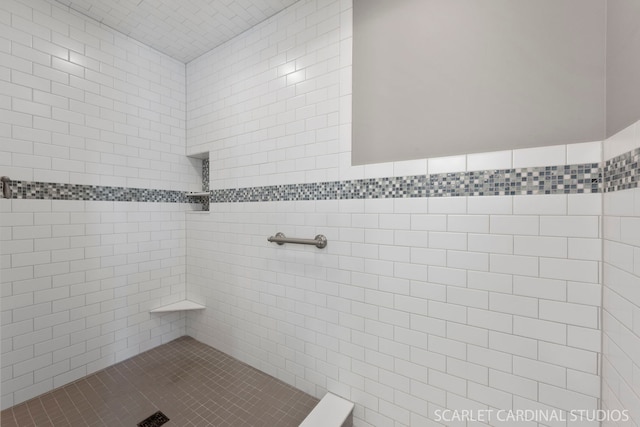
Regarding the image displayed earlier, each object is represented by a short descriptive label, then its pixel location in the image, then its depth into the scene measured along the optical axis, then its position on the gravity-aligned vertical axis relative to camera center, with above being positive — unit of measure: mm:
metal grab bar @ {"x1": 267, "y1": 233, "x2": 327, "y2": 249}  1581 -205
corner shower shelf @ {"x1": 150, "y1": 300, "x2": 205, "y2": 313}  2285 -930
